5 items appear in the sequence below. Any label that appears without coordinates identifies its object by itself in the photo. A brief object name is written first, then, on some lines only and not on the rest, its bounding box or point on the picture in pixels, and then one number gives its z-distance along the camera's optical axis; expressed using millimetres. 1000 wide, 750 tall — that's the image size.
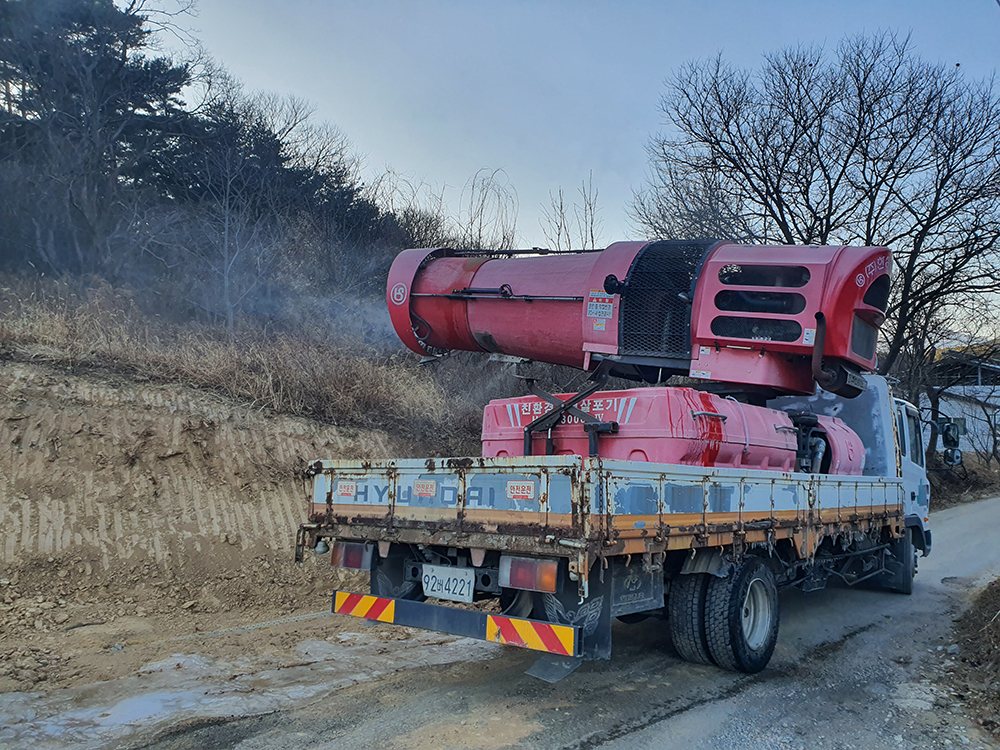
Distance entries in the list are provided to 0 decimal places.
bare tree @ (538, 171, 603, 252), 14544
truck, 4102
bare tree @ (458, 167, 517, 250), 15766
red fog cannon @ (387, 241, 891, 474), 5375
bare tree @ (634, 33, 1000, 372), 16750
